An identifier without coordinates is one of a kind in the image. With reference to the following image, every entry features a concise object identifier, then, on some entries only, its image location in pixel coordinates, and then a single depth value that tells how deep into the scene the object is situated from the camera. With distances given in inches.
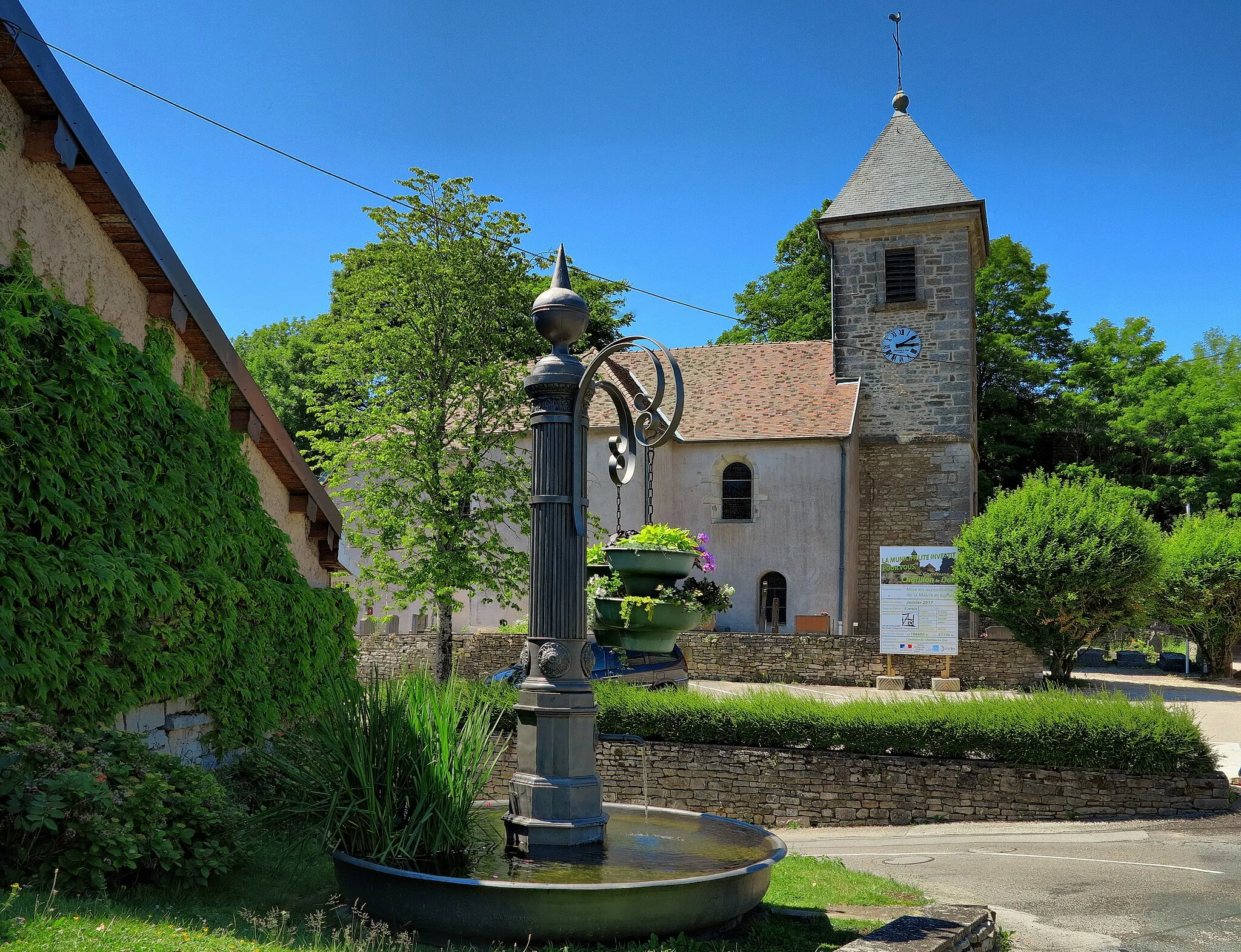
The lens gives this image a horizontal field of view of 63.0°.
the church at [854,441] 1092.5
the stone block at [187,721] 319.0
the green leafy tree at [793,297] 1640.0
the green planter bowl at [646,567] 260.7
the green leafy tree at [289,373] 1556.3
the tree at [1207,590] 1050.1
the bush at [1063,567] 844.0
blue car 677.3
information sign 850.1
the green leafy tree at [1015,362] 1577.3
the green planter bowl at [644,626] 259.8
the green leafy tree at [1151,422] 1498.5
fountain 213.0
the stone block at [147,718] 297.7
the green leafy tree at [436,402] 820.6
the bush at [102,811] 202.5
